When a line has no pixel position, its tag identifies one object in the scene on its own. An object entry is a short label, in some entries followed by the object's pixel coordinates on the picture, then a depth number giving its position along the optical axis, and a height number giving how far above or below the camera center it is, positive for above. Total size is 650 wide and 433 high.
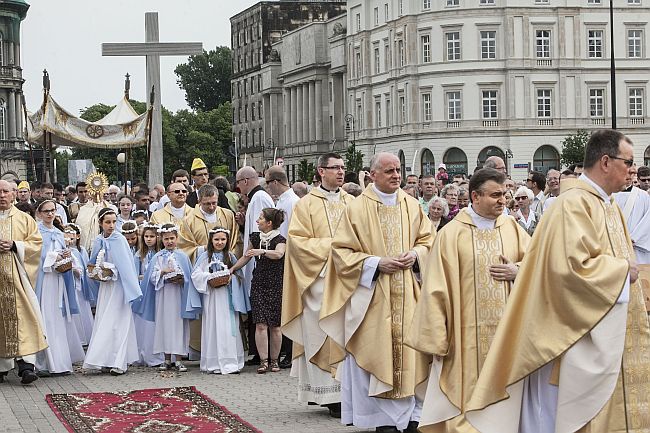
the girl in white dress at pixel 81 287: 15.37 -1.16
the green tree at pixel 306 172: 80.06 +0.68
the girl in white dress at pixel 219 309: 14.46 -1.36
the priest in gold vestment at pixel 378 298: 10.01 -0.89
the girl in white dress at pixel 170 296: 14.83 -1.23
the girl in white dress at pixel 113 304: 14.37 -1.26
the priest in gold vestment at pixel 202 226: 15.20 -0.46
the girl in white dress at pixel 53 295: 14.47 -1.16
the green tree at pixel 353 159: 85.38 +1.44
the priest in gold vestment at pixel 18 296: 13.59 -1.08
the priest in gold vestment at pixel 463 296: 8.49 -0.76
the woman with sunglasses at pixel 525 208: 14.44 -0.35
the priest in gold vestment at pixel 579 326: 7.09 -0.82
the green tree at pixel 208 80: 149.46 +11.98
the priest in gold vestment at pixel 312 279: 11.31 -0.82
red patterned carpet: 10.58 -1.92
